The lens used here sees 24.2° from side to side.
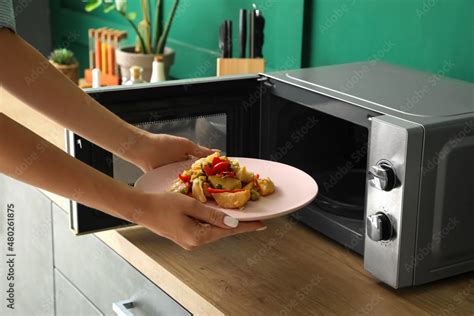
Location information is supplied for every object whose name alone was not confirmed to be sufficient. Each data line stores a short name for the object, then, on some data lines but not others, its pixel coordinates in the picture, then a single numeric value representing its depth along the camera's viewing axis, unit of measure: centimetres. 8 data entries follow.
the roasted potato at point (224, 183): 173
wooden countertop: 168
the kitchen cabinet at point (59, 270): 193
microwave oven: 165
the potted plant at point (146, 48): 281
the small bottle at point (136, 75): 269
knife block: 237
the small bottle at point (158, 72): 267
